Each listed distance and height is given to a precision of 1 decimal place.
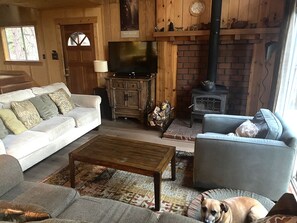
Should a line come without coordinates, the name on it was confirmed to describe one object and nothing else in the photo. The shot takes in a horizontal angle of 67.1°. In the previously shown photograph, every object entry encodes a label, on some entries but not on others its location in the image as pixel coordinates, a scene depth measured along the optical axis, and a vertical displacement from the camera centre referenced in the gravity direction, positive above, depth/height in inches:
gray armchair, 79.3 -41.0
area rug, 86.7 -56.8
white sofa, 100.3 -40.2
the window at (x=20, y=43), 227.3 +6.4
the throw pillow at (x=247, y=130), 92.0 -33.3
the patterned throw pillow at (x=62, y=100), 140.1 -31.6
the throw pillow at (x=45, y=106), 127.5 -32.1
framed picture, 175.5 +24.0
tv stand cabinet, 169.5 -35.4
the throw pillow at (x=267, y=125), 83.3 -29.5
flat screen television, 173.5 -7.0
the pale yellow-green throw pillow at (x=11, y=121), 107.1 -33.7
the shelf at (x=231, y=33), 143.7 +9.7
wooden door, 197.8 -6.9
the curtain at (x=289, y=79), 98.6 -14.6
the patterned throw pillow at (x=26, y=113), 114.4 -32.0
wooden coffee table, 80.0 -41.0
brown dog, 61.2 -44.6
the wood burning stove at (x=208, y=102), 146.7 -34.7
